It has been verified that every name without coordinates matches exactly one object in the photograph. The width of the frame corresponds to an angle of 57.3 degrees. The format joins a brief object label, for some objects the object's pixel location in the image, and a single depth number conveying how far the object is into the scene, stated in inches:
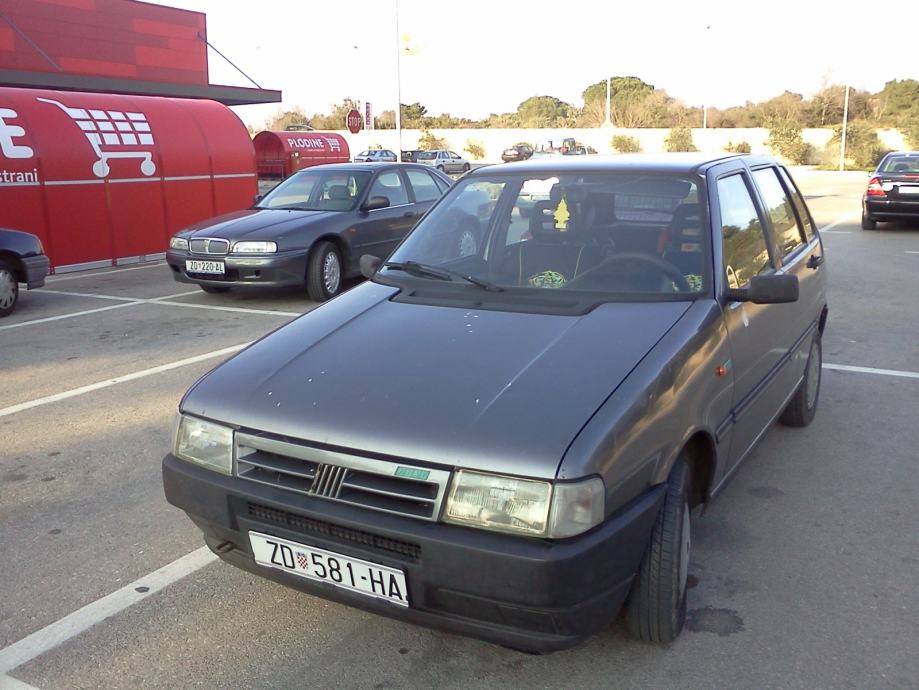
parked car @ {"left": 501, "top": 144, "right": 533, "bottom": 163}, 1695.1
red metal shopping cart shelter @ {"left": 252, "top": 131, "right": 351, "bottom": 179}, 959.6
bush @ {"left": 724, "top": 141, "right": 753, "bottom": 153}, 1912.4
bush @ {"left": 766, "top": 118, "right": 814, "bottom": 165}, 1919.3
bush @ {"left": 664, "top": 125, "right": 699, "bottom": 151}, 1985.0
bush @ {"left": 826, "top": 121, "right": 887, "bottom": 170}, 1818.4
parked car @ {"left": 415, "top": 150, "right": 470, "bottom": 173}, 1707.7
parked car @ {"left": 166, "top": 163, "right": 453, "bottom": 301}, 358.6
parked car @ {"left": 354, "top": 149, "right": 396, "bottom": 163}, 1634.8
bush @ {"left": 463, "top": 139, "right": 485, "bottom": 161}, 2362.2
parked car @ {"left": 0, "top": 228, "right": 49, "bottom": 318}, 348.5
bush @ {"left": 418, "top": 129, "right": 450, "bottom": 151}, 2361.7
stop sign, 1047.6
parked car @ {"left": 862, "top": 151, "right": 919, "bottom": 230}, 634.8
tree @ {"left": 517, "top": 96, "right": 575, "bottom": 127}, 3560.5
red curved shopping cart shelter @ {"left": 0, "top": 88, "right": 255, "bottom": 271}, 468.1
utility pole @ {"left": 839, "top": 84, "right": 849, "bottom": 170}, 1781.3
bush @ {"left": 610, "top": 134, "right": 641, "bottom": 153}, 2046.9
